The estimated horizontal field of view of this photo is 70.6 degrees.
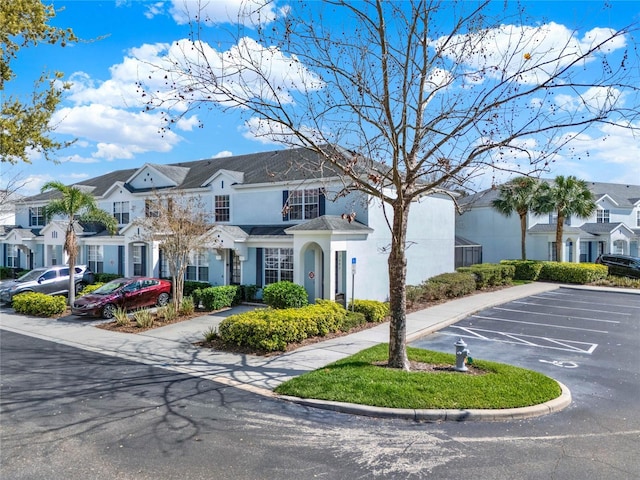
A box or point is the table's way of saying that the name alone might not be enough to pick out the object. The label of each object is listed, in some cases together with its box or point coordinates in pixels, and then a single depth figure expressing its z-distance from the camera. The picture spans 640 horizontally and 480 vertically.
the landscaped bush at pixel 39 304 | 18.45
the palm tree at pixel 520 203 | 30.09
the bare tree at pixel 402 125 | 8.95
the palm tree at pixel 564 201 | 29.70
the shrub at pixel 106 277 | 25.37
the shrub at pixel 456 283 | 21.50
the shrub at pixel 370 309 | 15.95
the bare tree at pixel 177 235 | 17.55
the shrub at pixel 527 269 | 29.31
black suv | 29.51
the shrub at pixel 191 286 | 21.84
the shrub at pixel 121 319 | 16.11
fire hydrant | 9.62
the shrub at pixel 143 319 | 15.55
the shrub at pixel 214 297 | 18.42
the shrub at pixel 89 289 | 20.31
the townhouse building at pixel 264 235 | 18.11
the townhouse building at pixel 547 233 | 34.09
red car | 17.61
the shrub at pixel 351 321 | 14.42
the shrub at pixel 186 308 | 17.45
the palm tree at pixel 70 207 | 19.42
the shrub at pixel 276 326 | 11.98
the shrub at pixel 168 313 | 16.59
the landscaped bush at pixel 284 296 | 15.84
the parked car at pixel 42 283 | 21.73
